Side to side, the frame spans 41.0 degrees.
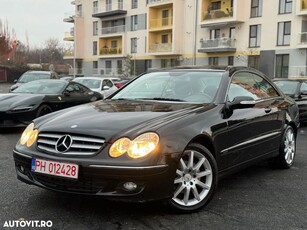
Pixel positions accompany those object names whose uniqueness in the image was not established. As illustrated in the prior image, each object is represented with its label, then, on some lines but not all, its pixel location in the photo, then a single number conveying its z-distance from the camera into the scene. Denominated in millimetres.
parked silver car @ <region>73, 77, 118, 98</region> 16312
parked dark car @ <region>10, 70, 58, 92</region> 18266
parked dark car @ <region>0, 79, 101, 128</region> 8992
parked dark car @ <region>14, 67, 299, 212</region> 3574
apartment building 35781
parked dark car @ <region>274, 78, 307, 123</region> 11078
